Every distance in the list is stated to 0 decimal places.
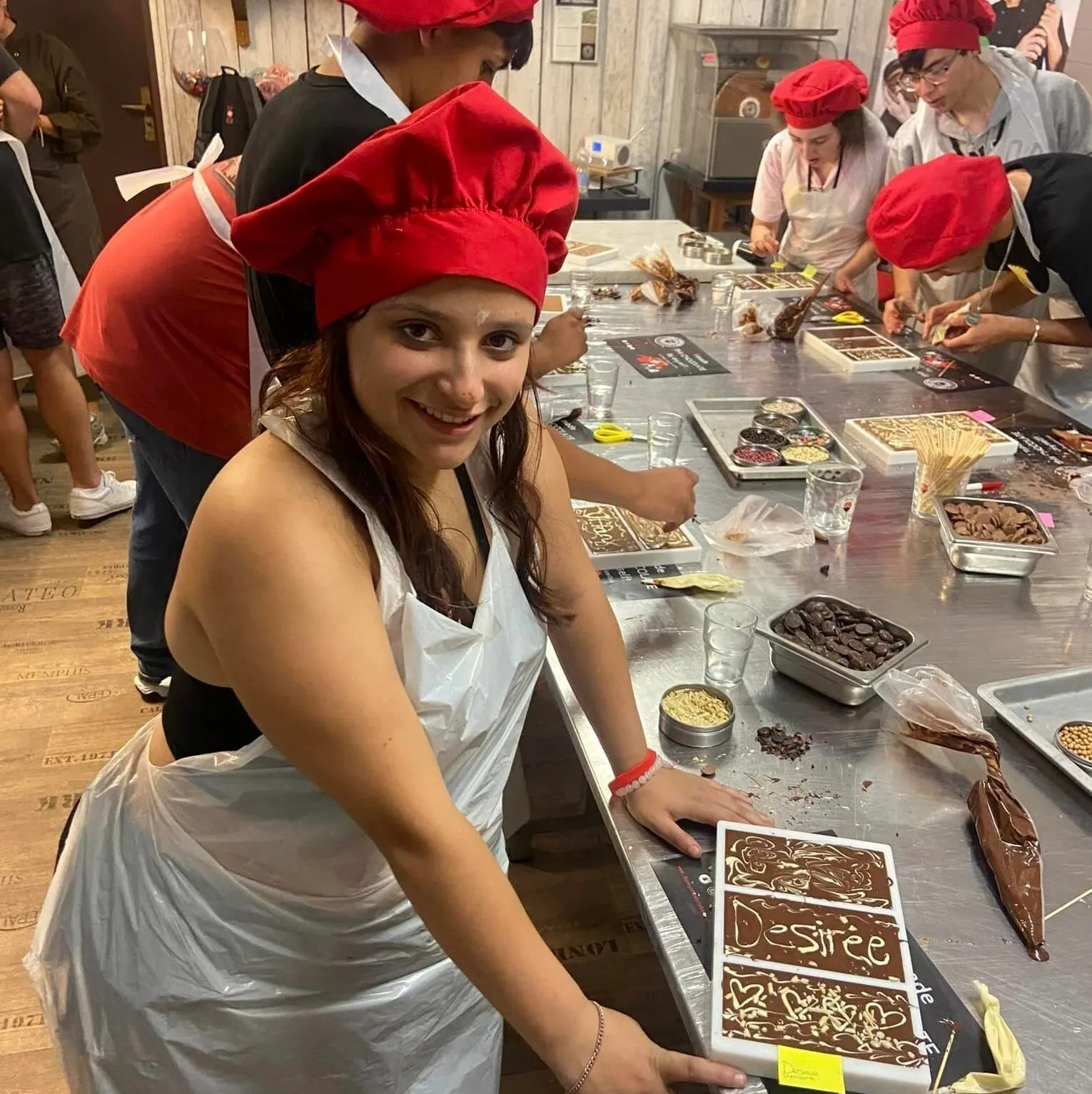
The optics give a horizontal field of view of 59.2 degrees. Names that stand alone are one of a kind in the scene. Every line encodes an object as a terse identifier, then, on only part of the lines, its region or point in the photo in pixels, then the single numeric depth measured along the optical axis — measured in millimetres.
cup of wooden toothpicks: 1794
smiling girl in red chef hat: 850
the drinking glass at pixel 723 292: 3158
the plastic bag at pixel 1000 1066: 833
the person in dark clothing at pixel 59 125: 3867
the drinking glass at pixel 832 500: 1729
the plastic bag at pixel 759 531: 1704
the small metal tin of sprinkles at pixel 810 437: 2102
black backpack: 3602
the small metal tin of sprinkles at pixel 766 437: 2070
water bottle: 4796
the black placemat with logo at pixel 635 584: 1569
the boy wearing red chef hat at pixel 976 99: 2857
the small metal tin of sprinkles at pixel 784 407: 2209
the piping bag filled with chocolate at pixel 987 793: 1017
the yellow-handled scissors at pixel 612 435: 2109
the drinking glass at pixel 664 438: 1960
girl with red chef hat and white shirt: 3195
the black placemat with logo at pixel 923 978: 864
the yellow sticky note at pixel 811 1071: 834
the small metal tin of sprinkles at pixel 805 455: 2016
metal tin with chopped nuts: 1229
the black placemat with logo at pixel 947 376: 2490
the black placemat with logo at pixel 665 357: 2566
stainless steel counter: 952
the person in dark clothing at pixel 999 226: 2189
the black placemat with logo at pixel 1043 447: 2100
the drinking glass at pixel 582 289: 3076
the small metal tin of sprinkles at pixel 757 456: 1982
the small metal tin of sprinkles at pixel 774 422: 2154
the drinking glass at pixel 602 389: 2234
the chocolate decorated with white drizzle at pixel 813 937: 935
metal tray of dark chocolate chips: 1282
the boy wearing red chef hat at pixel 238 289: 1459
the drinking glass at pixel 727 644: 1338
